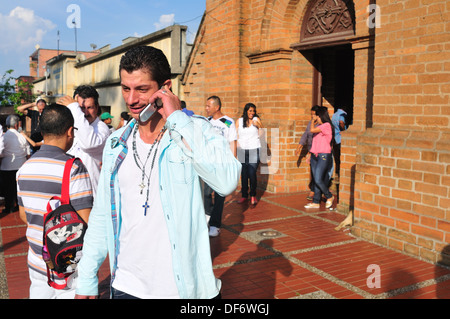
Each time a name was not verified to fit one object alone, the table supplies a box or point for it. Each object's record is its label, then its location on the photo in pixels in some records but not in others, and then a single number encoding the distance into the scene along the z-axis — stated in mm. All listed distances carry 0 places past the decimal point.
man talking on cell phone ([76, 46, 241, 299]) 2010
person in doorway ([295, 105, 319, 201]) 9395
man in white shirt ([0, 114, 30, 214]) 9078
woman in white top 9422
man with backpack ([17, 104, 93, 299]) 2977
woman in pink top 8625
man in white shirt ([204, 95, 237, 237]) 7000
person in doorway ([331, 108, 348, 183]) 9805
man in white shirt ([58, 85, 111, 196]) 4488
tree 21672
